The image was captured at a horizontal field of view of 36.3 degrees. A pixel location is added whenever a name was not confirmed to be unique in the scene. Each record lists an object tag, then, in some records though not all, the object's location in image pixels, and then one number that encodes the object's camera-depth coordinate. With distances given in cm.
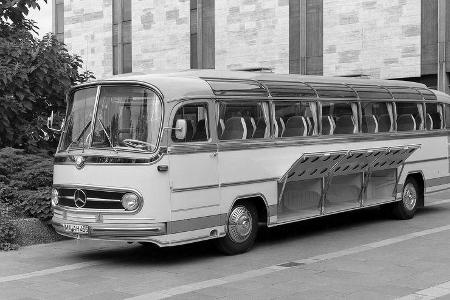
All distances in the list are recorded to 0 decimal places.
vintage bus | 900
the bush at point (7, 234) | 1030
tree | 1365
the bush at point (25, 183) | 1120
